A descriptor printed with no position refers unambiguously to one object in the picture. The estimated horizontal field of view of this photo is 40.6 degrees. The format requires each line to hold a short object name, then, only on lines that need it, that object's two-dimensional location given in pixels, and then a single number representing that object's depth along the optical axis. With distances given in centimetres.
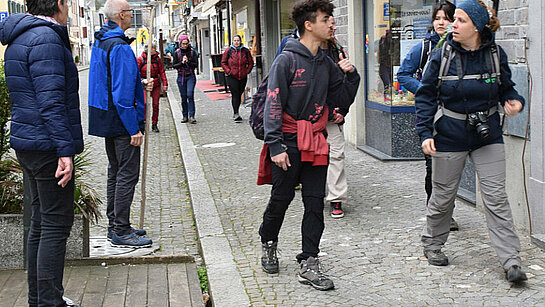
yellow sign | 2191
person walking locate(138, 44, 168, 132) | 1417
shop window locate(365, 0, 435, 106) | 950
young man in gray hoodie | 461
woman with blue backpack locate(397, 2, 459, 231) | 575
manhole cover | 1207
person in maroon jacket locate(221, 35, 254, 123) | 1612
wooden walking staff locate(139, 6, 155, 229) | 633
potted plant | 515
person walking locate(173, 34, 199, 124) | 1569
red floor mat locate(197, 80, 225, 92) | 2786
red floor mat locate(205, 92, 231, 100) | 2308
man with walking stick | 580
